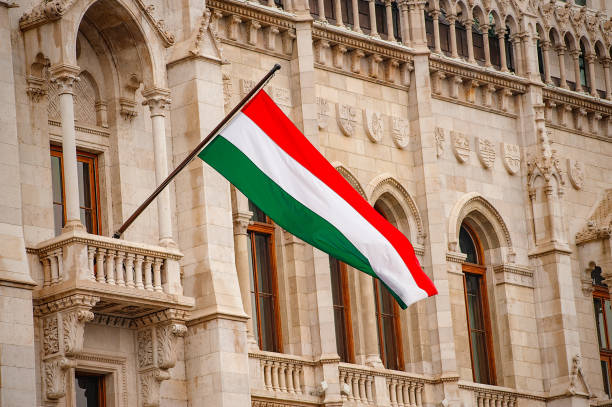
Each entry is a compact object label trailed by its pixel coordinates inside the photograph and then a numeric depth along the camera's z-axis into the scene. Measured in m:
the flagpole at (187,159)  30.12
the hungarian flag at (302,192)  30.91
